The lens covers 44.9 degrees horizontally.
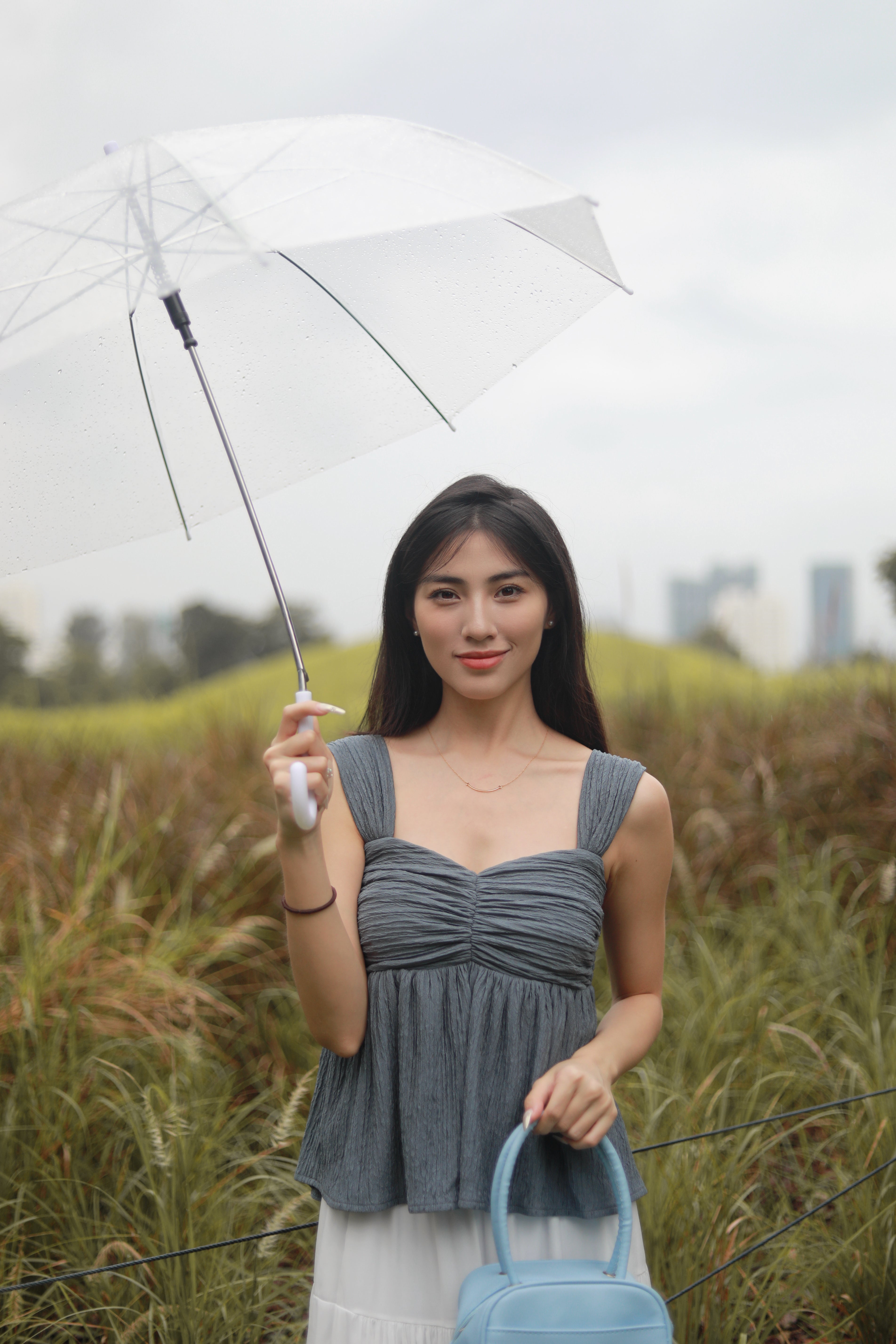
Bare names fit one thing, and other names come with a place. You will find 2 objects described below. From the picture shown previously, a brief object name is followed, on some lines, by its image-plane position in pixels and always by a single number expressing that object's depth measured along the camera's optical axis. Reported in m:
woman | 1.59
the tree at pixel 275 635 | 17.11
